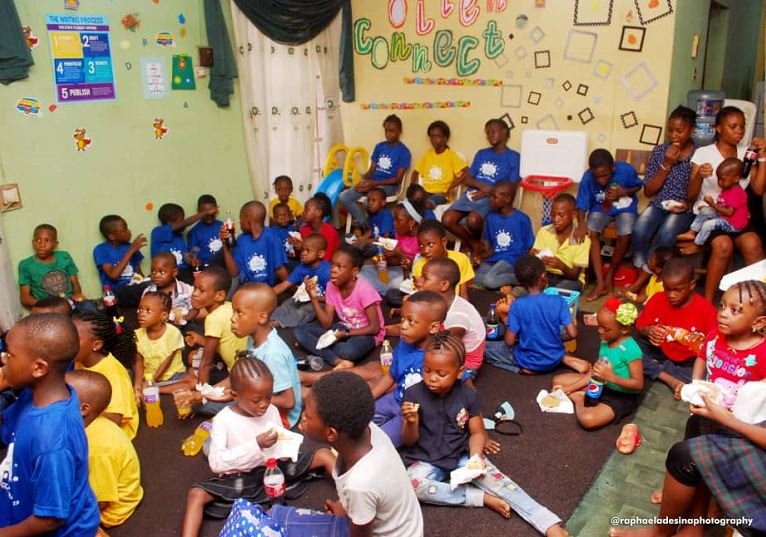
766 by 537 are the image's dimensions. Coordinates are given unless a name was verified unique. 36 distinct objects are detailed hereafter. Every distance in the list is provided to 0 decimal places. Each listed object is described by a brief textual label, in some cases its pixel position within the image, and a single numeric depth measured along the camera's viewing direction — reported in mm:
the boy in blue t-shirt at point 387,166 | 7402
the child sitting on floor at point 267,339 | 3512
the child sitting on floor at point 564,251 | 5664
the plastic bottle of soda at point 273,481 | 2916
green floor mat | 3113
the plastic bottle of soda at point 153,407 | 3939
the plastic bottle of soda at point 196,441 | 3730
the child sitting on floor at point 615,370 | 3715
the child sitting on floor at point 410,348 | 3541
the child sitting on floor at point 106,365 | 3406
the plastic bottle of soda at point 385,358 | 4324
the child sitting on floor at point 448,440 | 3098
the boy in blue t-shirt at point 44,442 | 2408
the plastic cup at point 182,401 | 3920
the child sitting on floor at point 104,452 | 2932
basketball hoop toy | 6559
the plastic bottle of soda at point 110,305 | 4914
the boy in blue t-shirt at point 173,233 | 6387
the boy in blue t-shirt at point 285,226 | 6375
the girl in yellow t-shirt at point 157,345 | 4148
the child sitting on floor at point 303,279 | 5293
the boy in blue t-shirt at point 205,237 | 6422
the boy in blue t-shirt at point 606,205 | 5945
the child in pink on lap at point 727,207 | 5180
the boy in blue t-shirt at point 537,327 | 4340
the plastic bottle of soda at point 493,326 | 4957
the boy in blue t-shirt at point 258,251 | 5922
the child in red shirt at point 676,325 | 4160
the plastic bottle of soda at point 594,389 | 3848
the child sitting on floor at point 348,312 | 4598
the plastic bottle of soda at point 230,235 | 6020
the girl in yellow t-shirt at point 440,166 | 7215
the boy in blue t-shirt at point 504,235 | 6188
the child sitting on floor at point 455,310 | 4137
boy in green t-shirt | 5473
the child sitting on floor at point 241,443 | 2955
